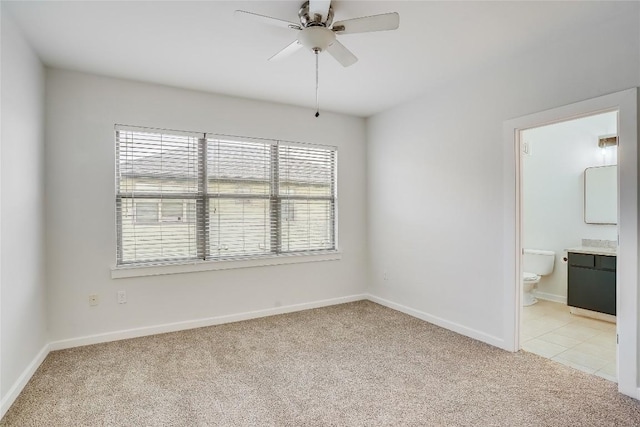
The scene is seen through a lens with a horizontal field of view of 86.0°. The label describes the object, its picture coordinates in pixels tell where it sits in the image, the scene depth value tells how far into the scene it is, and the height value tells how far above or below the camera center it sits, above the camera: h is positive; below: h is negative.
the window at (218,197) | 3.43 +0.17
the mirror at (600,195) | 4.15 +0.18
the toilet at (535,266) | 4.54 -0.76
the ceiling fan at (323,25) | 1.97 +1.10
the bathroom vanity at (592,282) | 3.70 -0.81
